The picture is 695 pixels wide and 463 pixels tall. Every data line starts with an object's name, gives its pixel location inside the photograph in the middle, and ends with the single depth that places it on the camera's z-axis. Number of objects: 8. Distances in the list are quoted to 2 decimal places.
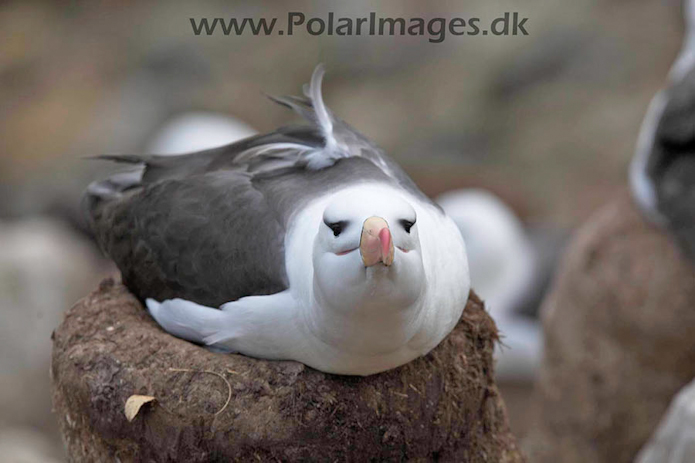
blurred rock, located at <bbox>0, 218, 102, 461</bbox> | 11.87
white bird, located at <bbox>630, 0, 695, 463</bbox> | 7.04
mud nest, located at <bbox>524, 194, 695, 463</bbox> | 8.25
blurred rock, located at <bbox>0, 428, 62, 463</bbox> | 9.41
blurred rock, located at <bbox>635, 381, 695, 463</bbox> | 6.57
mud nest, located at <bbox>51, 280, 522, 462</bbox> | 4.50
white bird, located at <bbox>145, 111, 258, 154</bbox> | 11.74
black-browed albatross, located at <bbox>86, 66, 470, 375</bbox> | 4.07
